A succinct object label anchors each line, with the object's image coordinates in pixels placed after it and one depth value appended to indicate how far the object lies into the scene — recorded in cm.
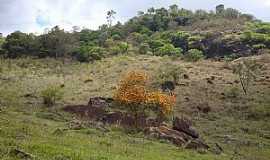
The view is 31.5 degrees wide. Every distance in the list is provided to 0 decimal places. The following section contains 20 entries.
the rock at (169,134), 3013
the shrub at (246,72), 5506
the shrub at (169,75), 5691
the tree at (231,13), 12428
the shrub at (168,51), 8425
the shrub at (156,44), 9134
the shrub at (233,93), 5194
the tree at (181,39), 9218
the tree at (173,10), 12325
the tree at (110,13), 13532
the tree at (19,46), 7869
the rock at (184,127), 3253
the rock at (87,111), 3931
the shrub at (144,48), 8738
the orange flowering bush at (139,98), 3550
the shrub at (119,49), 8581
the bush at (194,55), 7900
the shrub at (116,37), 10591
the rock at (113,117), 3769
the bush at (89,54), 7688
